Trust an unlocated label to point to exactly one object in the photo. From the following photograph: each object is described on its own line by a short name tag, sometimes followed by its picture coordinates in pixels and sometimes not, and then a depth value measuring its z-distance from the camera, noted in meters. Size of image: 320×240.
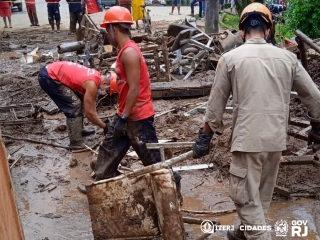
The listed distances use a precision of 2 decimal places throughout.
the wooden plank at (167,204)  2.92
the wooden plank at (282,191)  4.29
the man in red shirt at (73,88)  4.99
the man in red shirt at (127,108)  3.62
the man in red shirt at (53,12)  17.11
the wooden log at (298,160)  4.09
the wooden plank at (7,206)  1.73
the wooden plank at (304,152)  4.46
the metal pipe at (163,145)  3.50
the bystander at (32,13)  18.22
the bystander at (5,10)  17.13
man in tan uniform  2.85
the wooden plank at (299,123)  4.86
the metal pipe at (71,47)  9.64
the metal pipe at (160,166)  3.03
